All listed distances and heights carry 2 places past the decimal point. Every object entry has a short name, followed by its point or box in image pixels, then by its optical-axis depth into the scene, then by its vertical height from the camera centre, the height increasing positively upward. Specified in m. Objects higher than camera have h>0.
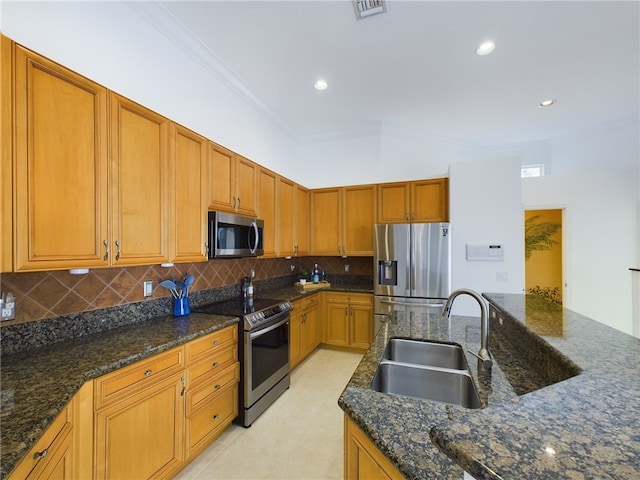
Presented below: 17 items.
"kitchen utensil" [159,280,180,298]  2.11 -0.35
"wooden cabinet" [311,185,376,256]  3.87 +0.29
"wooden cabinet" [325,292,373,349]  3.60 -1.08
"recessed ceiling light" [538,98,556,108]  3.31 +1.70
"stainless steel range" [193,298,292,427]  2.16 -0.96
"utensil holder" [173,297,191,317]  2.17 -0.54
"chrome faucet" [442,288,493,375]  1.20 -0.51
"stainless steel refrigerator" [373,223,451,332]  3.24 -0.34
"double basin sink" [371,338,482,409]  1.25 -0.68
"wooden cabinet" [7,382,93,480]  0.90 -0.79
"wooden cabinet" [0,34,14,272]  1.13 +0.37
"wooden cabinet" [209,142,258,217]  2.32 +0.55
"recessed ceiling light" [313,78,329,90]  2.92 +1.72
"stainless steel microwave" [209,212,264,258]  2.22 +0.04
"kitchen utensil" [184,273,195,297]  2.21 -0.34
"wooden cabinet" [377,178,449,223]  3.53 +0.52
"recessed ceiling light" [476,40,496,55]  2.36 +1.71
